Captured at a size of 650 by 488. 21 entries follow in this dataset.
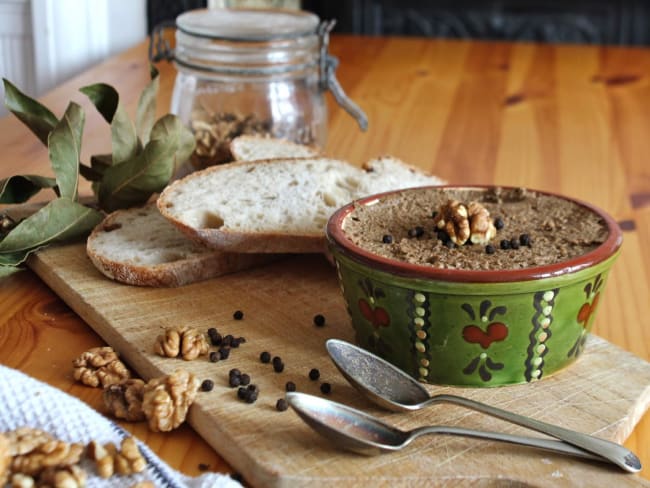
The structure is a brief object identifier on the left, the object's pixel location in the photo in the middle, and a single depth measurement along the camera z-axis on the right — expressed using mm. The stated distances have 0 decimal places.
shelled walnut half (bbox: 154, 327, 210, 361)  642
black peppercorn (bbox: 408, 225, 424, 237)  652
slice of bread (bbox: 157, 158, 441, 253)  746
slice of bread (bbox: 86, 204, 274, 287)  728
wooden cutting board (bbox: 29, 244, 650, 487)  560
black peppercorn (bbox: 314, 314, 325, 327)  687
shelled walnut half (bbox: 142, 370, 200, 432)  591
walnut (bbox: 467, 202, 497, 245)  636
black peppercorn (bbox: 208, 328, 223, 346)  665
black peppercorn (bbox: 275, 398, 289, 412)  599
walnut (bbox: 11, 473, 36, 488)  532
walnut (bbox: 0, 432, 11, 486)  535
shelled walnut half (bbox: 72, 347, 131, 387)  630
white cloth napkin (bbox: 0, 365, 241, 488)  569
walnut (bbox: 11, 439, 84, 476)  541
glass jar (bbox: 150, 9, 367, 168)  887
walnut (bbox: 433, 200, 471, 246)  635
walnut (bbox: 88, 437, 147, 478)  548
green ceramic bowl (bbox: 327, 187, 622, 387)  605
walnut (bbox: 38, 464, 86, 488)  534
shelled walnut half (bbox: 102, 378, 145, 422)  599
